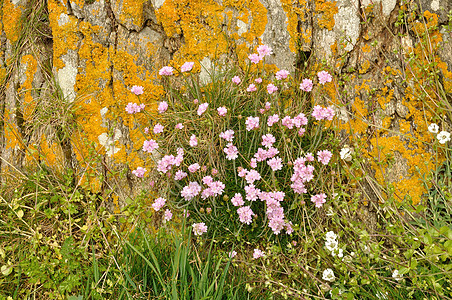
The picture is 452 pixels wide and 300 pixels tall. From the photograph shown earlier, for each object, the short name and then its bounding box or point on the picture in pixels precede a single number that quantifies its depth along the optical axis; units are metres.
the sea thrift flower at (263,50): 2.68
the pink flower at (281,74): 2.62
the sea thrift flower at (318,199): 2.41
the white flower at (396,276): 2.06
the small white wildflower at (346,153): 2.47
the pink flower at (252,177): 2.36
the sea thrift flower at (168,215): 2.54
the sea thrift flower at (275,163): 2.36
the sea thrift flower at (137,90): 2.64
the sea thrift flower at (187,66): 2.60
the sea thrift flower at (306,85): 2.58
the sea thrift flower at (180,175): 2.55
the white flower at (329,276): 2.21
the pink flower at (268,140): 2.42
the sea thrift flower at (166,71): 2.59
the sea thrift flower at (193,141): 2.52
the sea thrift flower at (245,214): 2.33
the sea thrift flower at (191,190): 2.43
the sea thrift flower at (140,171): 2.58
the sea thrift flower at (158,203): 2.50
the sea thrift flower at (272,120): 2.49
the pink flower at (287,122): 2.44
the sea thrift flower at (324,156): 2.47
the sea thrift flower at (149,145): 2.57
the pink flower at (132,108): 2.66
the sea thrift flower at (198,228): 2.40
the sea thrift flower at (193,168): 2.46
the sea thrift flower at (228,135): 2.47
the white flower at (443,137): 2.35
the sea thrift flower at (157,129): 2.64
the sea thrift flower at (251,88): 2.60
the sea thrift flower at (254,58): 2.66
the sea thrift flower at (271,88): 2.57
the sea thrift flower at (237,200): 2.32
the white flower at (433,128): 2.36
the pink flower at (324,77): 2.56
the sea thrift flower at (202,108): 2.51
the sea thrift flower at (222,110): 2.49
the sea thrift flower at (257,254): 2.35
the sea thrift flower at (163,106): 2.67
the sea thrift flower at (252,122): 2.42
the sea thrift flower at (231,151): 2.45
